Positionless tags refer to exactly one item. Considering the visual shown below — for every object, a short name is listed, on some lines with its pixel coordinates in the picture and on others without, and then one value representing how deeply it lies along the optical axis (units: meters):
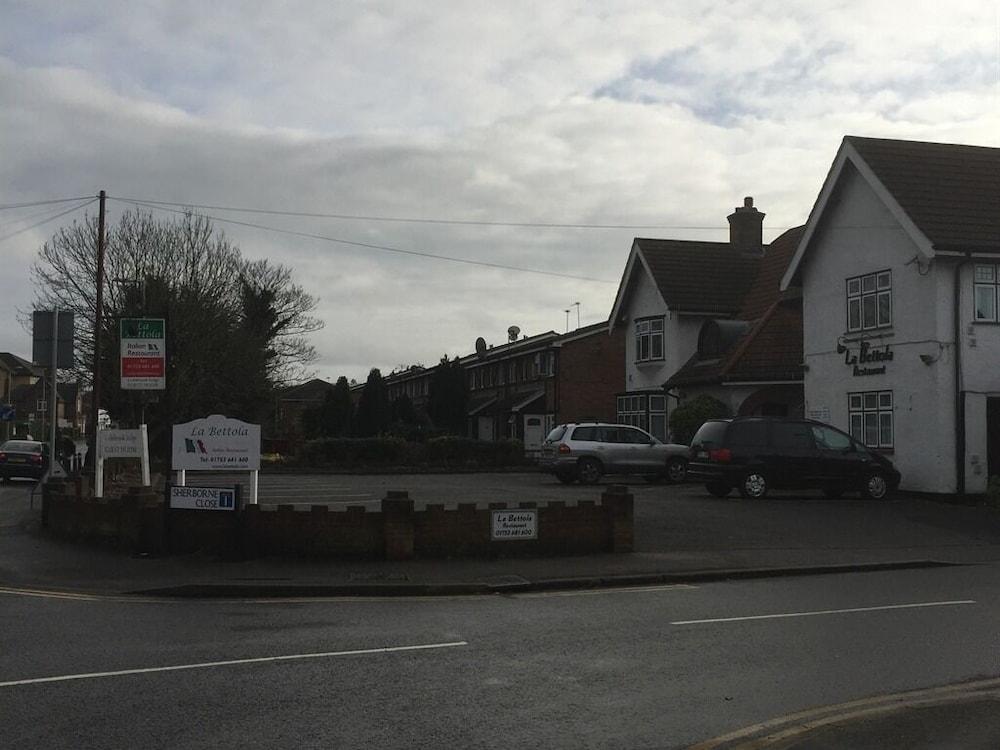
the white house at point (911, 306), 23.98
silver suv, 29.70
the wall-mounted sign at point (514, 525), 15.29
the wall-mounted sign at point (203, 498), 15.19
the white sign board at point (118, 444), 18.20
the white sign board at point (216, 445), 15.76
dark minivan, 23.69
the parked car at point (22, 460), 34.66
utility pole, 29.20
